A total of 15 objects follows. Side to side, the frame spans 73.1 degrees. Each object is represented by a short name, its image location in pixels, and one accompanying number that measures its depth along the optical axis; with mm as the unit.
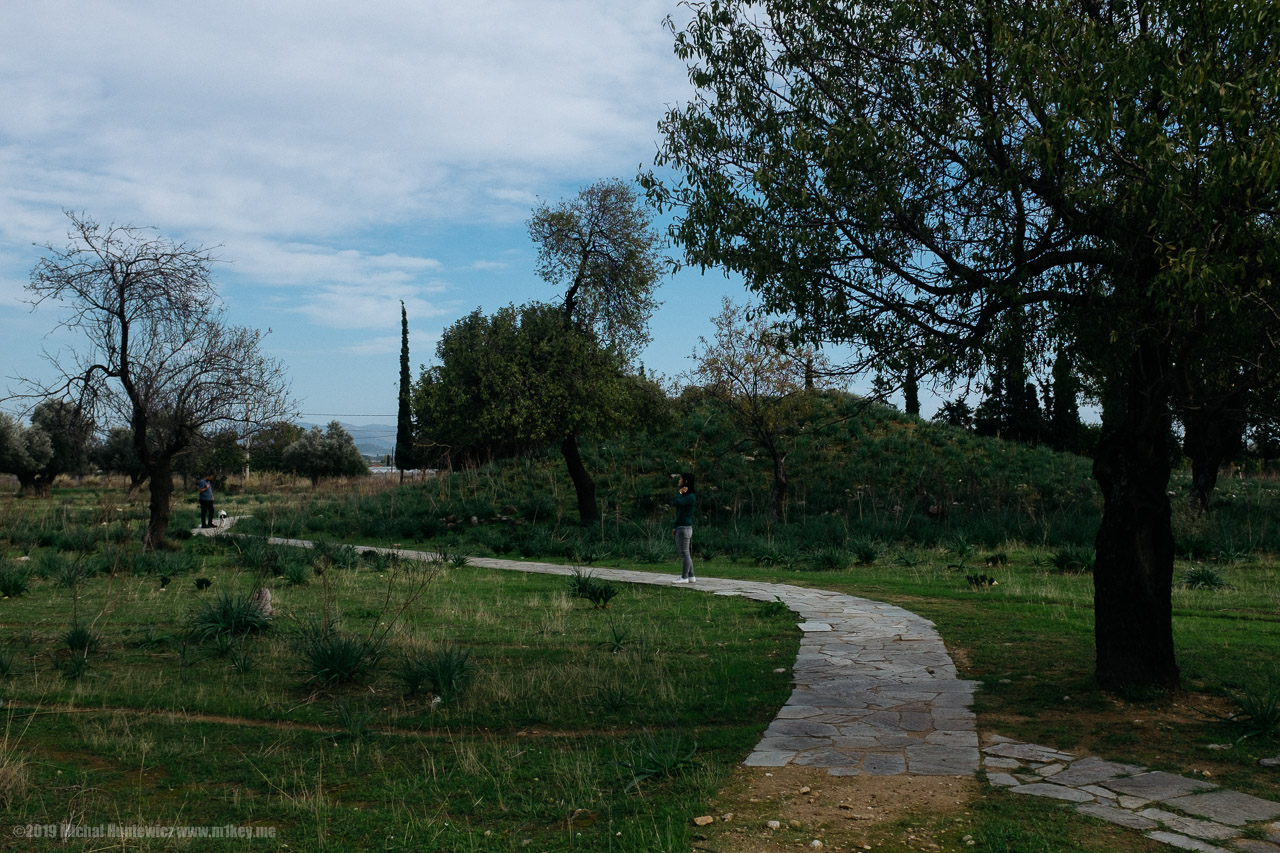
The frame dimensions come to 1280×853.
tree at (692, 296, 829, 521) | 23328
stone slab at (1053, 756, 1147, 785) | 4891
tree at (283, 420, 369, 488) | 53656
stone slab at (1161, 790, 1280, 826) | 4301
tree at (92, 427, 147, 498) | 44094
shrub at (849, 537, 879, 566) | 16875
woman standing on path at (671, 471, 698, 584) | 13882
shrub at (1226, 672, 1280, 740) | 5617
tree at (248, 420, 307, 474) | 54681
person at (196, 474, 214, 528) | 25125
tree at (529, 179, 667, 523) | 23047
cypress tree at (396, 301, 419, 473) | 47531
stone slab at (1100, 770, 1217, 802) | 4652
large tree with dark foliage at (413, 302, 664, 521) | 22109
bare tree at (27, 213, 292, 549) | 14672
